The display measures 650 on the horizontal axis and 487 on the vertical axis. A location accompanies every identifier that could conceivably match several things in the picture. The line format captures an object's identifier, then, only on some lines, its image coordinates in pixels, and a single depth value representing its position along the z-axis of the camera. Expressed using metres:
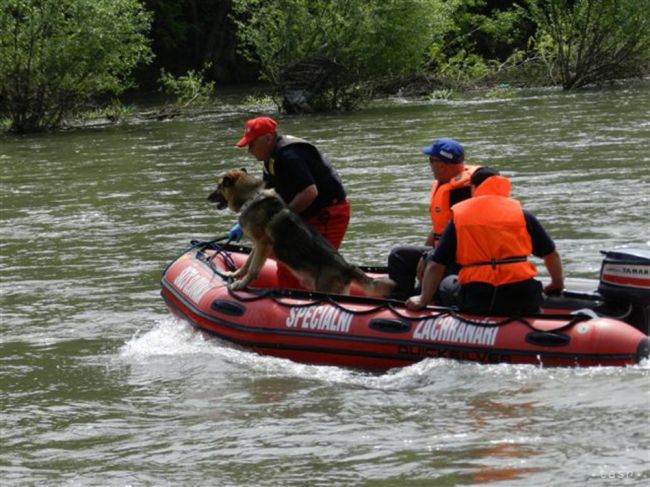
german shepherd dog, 16.58
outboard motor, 14.66
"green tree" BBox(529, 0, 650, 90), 56.13
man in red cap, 16.69
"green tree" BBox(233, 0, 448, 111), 53.64
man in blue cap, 15.79
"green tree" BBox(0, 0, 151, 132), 50.86
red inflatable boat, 14.41
